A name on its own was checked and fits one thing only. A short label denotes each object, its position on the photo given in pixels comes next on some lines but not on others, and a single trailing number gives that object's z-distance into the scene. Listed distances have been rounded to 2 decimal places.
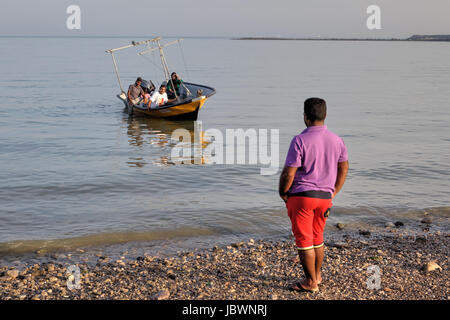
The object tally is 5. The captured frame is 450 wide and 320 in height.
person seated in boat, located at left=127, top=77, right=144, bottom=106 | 23.70
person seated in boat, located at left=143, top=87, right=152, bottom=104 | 22.62
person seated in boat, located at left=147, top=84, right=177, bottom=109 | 22.20
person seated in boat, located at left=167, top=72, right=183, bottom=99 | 23.09
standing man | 4.92
